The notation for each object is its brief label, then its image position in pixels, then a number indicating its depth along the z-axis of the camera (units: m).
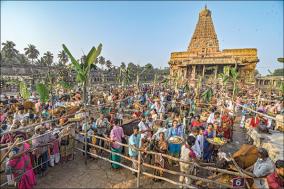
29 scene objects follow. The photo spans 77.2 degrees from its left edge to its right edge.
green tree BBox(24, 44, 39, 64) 50.00
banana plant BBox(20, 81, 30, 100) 11.34
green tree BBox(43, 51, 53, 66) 49.03
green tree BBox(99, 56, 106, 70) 63.28
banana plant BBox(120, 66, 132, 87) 19.83
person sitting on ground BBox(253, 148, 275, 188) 3.74
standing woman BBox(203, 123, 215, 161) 6.12
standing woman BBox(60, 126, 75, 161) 6.07
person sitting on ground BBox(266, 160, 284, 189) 3.47
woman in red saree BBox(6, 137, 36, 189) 4.46
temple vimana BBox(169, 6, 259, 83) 30.62
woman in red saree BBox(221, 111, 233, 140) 8.30
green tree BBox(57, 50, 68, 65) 49.40
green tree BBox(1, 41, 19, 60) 45.39
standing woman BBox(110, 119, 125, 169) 5.76
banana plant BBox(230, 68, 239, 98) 11.40
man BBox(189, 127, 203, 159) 5.30
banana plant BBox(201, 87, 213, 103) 14.12
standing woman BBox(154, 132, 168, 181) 5.21
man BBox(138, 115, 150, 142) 6.14
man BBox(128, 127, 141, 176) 5.43
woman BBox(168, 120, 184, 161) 6.44
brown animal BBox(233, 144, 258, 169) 4.40
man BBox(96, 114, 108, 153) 6.64
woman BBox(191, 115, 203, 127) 7.56
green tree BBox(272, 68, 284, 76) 81.81
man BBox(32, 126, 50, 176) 5.22
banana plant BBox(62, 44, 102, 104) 5.81
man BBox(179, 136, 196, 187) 4.66
